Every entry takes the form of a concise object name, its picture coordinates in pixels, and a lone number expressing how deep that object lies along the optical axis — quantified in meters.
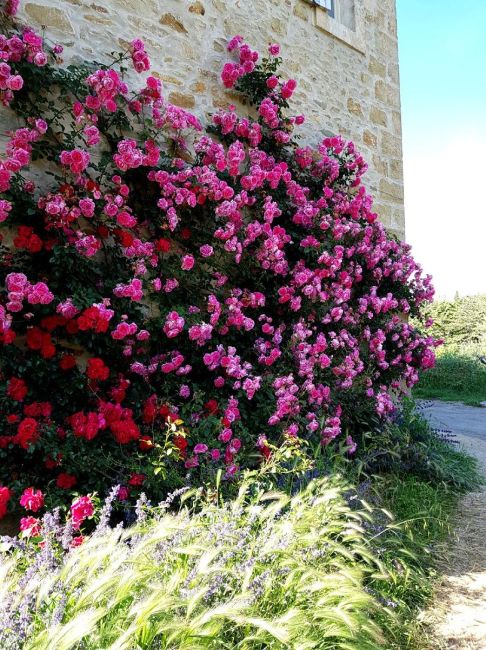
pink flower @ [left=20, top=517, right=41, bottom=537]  2.01
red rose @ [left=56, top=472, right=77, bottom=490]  2.83
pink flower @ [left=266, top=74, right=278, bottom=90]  4.65
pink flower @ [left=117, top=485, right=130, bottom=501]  2.85
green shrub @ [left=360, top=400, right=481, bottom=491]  4.35
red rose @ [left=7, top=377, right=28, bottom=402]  2.93
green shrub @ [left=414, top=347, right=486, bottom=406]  11.09
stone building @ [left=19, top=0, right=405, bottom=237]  3.81
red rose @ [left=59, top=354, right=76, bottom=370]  3.16
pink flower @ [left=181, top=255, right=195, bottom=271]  3.75
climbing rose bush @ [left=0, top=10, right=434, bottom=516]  3.04
